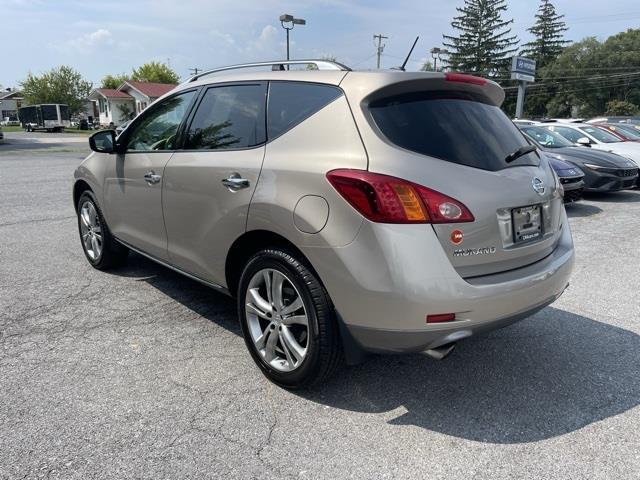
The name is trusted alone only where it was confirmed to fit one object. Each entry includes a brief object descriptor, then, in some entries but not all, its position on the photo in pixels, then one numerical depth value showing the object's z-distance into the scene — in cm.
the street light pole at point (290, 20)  2648
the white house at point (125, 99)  5838
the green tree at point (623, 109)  5831
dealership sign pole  2291
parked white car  1150
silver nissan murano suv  238
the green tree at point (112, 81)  8050
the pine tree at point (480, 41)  7300
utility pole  4644
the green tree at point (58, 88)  6888
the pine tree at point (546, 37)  7594
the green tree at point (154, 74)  7894
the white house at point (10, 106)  10100
